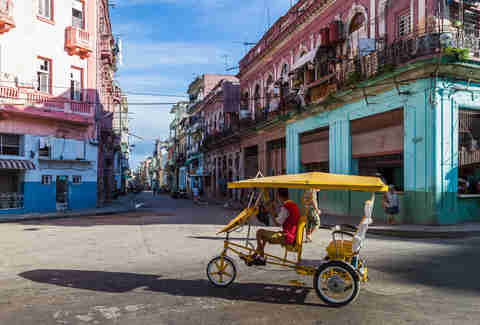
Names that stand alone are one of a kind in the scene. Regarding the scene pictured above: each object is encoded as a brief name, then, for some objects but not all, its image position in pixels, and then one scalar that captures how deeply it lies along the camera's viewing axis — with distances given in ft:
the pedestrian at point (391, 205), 46.50
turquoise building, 45.14
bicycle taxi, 17.63
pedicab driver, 19.90
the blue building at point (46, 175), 72.08
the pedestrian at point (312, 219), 36.73
